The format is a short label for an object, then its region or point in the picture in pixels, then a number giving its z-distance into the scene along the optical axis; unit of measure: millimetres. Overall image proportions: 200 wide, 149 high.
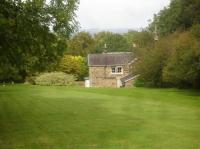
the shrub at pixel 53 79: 63894
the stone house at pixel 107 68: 73750
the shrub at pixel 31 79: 65875
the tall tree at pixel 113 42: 116762
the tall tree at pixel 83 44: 93594
